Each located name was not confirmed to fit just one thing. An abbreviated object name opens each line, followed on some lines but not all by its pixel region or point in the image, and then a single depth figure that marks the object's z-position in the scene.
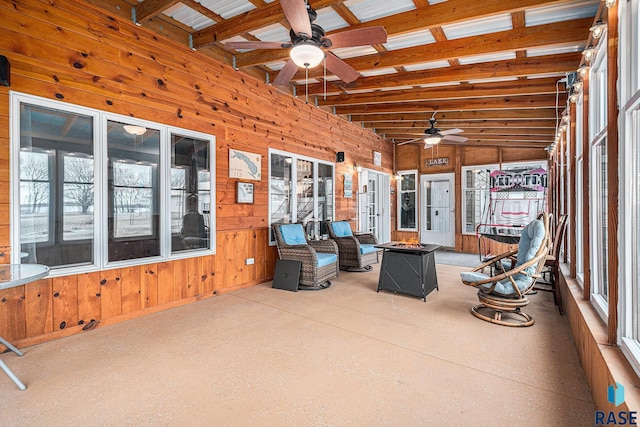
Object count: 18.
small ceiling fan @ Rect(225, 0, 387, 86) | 2.47
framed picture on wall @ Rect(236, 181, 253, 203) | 4.71
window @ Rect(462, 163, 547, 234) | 7.74
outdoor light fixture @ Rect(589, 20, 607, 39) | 2.27
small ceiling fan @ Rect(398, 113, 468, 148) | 5.86
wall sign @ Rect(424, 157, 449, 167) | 8.80
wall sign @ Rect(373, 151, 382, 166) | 8.39
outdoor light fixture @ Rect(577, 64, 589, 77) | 3.04
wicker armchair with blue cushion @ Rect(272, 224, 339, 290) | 4.63
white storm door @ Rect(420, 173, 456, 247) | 8.82
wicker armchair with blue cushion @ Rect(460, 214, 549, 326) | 3.23
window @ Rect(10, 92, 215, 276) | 2.86
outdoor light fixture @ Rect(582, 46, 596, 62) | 2.66
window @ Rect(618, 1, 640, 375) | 1.77
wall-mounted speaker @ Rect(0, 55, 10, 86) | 2.60
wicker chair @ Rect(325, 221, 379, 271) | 5.83
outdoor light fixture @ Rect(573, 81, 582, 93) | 3.25
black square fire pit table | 4.15
